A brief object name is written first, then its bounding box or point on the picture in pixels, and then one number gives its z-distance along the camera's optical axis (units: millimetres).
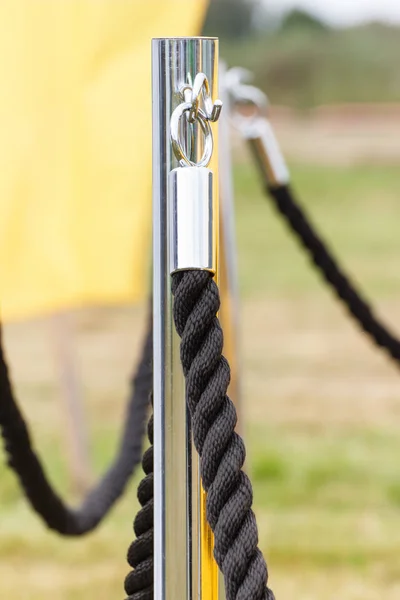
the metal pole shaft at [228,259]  2572
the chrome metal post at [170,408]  1618
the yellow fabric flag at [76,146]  2512
